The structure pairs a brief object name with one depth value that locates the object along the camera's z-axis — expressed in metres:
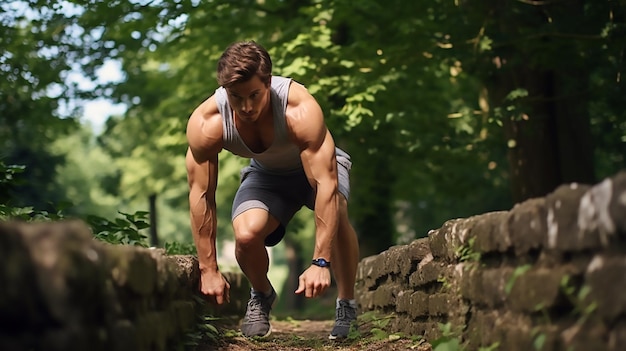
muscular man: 5.00
